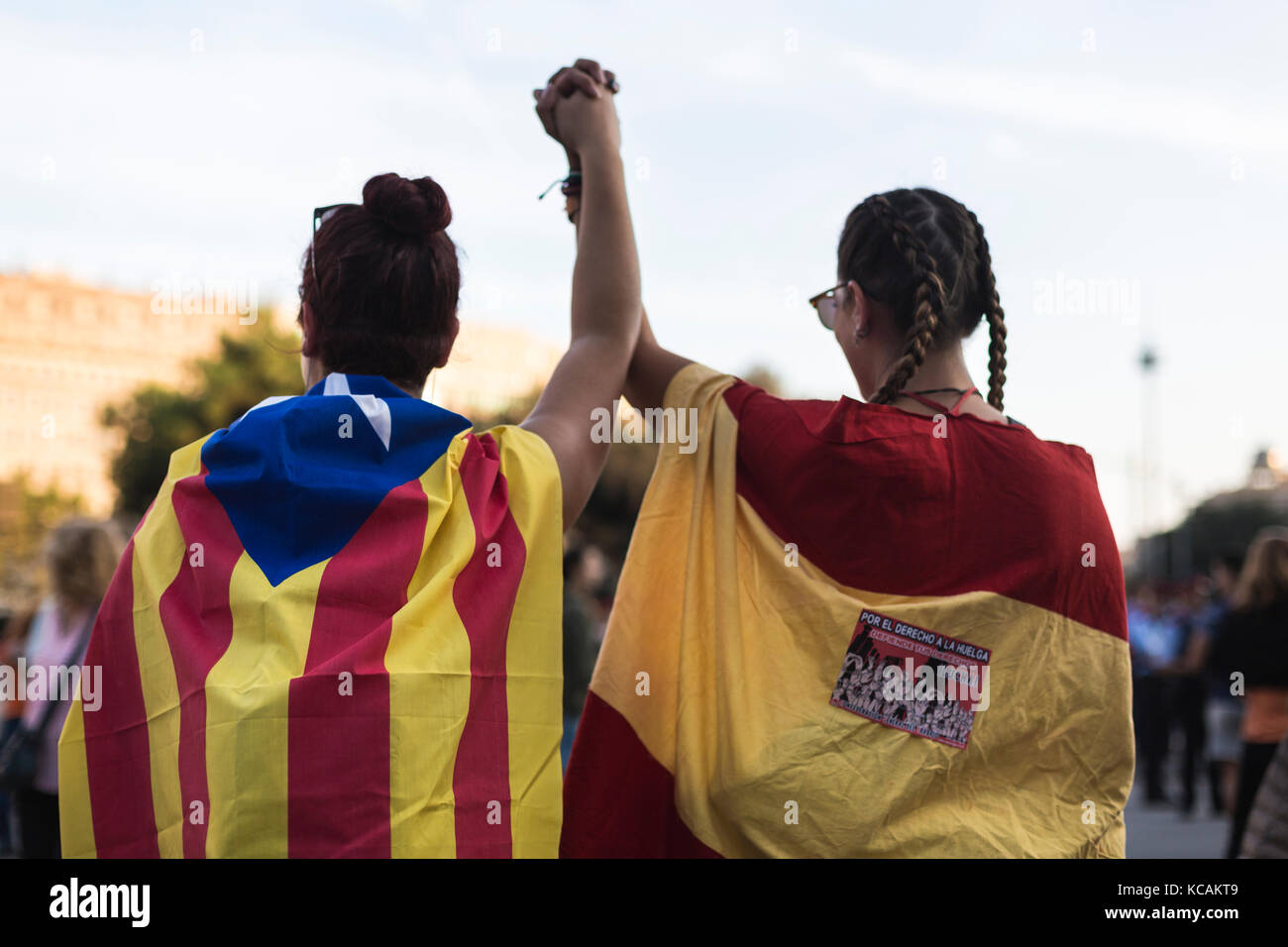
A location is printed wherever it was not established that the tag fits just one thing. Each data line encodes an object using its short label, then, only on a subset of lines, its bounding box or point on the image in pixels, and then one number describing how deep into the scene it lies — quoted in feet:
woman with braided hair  6.77
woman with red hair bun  5.64
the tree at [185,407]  123.85
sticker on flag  6.82
